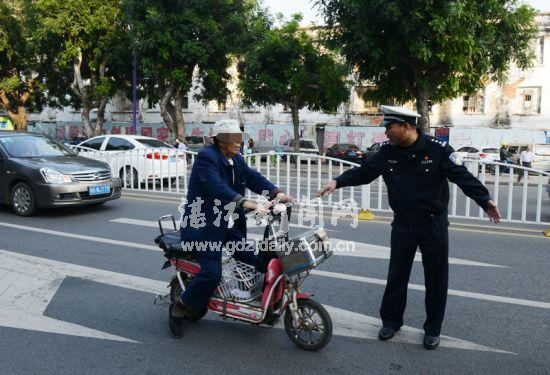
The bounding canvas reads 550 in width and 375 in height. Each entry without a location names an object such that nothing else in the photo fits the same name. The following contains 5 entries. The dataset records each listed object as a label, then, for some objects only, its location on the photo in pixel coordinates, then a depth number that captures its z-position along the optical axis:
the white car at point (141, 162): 13.09
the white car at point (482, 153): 27.59
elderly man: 3.90
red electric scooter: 3.74
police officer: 3.91
